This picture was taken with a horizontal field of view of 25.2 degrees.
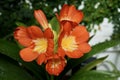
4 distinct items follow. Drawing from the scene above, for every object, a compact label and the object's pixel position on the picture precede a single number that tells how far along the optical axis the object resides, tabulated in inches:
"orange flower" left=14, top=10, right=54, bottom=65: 14.0
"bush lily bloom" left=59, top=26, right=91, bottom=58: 14.2
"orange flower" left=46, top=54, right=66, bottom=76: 14.2
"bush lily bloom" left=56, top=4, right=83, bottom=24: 15.3
